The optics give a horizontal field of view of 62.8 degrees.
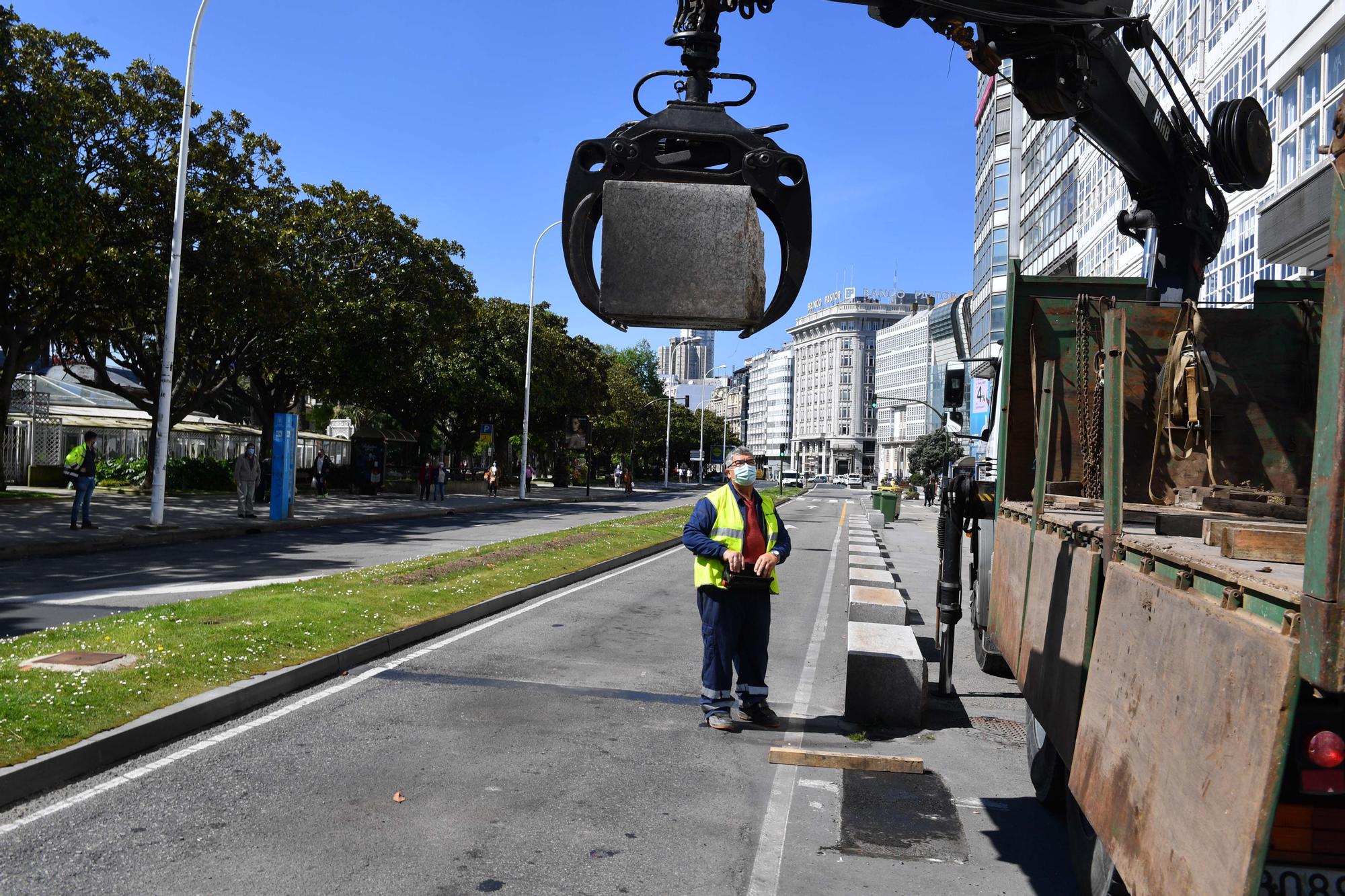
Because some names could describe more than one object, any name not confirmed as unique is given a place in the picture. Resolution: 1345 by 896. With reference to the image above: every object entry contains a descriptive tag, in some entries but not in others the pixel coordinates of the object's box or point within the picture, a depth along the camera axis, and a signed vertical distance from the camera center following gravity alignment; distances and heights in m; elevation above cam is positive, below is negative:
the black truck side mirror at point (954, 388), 10.36 +0.74
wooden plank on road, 6.79 -1.86
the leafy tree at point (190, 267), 26.77 +4.25
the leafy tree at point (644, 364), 123.19 +10.23
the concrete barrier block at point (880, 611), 10.32 -1.40
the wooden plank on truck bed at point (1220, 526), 3.20 -0.16
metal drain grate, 8.00 -1.96
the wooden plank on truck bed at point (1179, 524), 4.25 -0.20
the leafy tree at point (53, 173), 20.05 +5.19
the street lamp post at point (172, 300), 22.41 +2.77
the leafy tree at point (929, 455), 73.56 +0.65
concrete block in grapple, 3.58 +0.66
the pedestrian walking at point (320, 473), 41.16 -1.19
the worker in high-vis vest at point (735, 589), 7.67 -0.94
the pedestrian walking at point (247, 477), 25.45 -0.90
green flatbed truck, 2.44 -0.33
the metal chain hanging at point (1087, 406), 6.84 +0.41
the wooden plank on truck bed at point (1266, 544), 3.06 -0.19
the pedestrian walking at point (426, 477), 41.97 -1.23
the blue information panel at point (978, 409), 14.69 +0.81
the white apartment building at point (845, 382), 180.12 +13.01
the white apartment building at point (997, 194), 55.84 +14.43
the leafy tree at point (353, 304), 35.06 +4.70
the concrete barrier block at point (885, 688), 8.09 -1.67
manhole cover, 7.52 -1.60
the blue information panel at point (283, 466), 25.52 -0.62
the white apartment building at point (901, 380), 132.88 +10.63
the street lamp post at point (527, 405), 46.28 +1.88
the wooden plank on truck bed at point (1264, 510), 4.38 -0.13
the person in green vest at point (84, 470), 20.33 -0.70
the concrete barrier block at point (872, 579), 12.52 -1.36
